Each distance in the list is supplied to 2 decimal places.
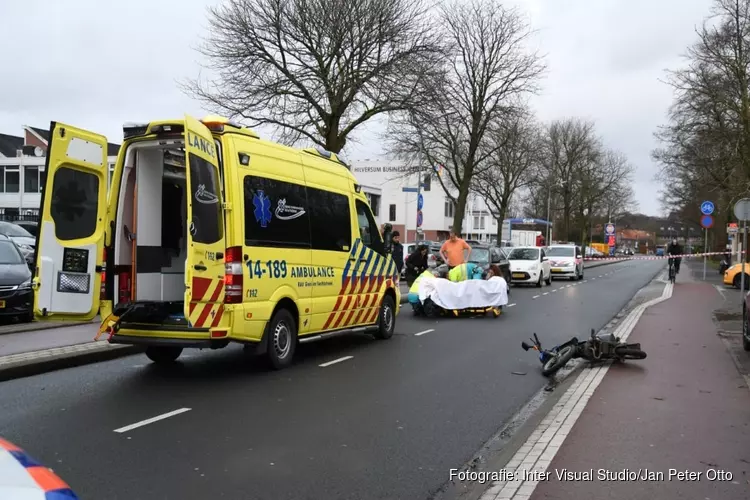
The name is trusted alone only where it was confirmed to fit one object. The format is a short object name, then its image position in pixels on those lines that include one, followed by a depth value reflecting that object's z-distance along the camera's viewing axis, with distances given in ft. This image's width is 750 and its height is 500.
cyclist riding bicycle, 94.27
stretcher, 48.83
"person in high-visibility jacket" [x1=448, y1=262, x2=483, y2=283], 48.96
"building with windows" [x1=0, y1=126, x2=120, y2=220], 159.63
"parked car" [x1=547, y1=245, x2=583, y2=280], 103.09
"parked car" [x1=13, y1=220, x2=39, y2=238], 90.95
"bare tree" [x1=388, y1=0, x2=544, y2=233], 98.80
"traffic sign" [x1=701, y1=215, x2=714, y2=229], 95.71
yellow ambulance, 23.52
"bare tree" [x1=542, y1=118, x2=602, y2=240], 195.83
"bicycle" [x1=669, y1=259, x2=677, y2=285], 92.64
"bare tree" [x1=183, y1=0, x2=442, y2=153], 62.69
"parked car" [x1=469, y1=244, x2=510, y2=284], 74.59
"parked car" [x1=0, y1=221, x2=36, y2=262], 61.29
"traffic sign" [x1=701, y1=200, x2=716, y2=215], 86.12
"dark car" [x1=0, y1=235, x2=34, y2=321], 37.24
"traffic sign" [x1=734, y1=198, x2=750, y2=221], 50.75
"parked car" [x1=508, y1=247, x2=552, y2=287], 86.94
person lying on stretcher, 49.11
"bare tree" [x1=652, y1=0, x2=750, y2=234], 77.82
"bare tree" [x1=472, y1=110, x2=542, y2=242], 103.55
